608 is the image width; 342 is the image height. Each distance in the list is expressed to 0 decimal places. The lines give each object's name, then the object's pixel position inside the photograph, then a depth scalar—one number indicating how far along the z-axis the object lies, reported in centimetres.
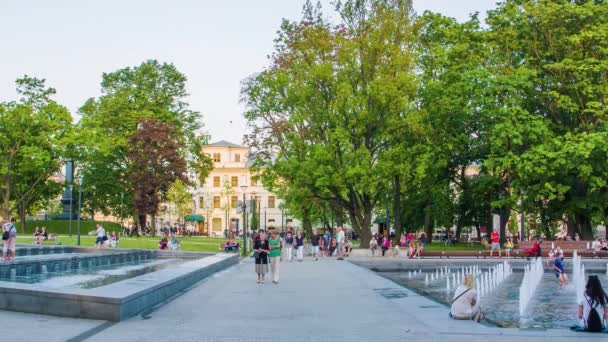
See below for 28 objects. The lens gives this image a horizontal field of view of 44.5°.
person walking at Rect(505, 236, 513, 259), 4174
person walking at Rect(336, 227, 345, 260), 4309
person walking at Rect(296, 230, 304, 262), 3988
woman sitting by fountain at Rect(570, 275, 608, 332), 1238
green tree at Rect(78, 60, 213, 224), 6706
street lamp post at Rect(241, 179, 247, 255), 4364
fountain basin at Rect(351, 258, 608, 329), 1552
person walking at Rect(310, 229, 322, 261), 4238
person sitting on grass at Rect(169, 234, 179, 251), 4347
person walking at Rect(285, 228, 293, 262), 4044
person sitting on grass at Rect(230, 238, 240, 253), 4503
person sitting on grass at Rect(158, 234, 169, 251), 4200
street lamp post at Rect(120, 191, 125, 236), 6638
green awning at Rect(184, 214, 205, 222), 8624
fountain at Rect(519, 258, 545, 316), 1631
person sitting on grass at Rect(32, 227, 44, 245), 4488
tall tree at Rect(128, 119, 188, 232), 6325
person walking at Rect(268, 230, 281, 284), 2275
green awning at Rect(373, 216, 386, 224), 7897
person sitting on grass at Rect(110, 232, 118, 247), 4444
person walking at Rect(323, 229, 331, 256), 4629
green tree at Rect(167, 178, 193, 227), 8069
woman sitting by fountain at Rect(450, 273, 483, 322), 1335
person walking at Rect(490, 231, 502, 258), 4138
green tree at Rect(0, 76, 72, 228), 5944
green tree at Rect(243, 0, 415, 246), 4419
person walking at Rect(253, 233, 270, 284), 2252
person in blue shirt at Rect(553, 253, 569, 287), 2459
